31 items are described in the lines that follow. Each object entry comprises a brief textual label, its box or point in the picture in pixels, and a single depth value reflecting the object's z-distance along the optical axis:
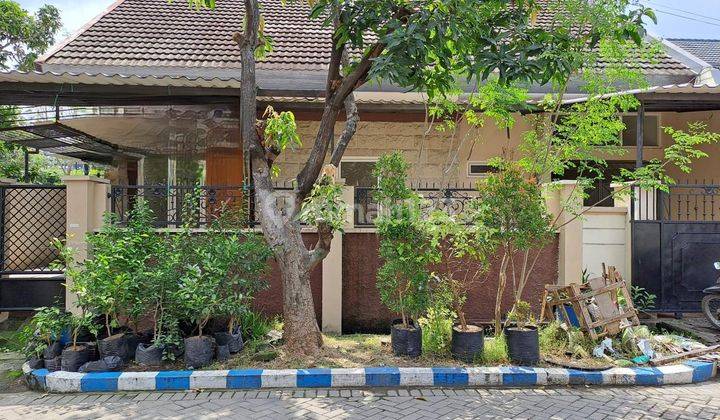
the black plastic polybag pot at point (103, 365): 5.13
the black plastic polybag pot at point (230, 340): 5.63
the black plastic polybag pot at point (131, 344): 5.50
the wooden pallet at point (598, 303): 5.91
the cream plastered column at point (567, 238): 6.95
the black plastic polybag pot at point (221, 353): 5.49
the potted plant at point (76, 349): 5.16
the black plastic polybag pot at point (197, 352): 5.29
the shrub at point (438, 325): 5.70
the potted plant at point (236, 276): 5.54
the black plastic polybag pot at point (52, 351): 5.27
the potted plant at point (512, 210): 5.51
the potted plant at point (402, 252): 5.52
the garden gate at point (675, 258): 7.48
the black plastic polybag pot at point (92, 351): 5.35
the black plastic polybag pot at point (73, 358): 5.15
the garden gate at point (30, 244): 7.00
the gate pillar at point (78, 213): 6.51
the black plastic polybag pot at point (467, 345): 5.53
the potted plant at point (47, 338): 5.24
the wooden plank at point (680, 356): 5.51
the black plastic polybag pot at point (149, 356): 5.33
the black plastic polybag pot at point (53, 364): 5.18
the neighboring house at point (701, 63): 9.67
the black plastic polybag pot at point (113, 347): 5.31
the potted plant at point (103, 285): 5.25
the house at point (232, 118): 7.09
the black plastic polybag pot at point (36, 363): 5.23
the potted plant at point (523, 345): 5.48
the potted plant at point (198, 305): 5.19
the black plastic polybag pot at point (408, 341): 5.64
